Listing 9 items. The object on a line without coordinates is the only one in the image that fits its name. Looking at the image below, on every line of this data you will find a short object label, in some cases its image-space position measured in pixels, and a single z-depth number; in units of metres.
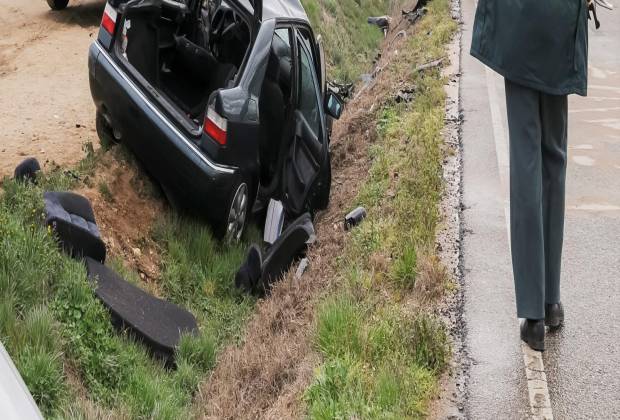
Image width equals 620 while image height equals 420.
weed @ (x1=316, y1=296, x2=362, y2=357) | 5.04
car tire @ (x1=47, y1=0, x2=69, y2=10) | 14.86
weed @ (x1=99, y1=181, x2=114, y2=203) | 7.27
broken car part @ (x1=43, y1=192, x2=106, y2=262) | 5.79
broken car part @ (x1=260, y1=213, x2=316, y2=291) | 6.87
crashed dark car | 6.92
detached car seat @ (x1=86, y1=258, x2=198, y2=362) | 5.51
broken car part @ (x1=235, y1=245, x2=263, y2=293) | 6.82
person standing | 4.42
